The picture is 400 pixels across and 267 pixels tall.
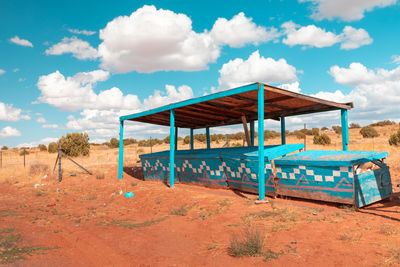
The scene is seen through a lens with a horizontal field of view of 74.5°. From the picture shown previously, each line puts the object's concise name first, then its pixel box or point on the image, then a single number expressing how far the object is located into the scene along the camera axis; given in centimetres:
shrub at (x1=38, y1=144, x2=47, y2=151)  5708
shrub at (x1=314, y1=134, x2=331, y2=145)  3167
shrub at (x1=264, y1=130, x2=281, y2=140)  4956
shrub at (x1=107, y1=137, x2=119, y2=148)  5709
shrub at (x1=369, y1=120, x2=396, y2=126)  6130
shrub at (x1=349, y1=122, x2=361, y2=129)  6325
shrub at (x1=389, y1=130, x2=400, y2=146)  2580
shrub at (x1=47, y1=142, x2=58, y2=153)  4552
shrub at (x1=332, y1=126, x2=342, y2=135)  5647
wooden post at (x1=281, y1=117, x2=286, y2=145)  1332
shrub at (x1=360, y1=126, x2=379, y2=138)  4091
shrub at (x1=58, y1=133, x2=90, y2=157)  3178
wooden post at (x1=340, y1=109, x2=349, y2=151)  1079
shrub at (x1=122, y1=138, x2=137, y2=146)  6926
